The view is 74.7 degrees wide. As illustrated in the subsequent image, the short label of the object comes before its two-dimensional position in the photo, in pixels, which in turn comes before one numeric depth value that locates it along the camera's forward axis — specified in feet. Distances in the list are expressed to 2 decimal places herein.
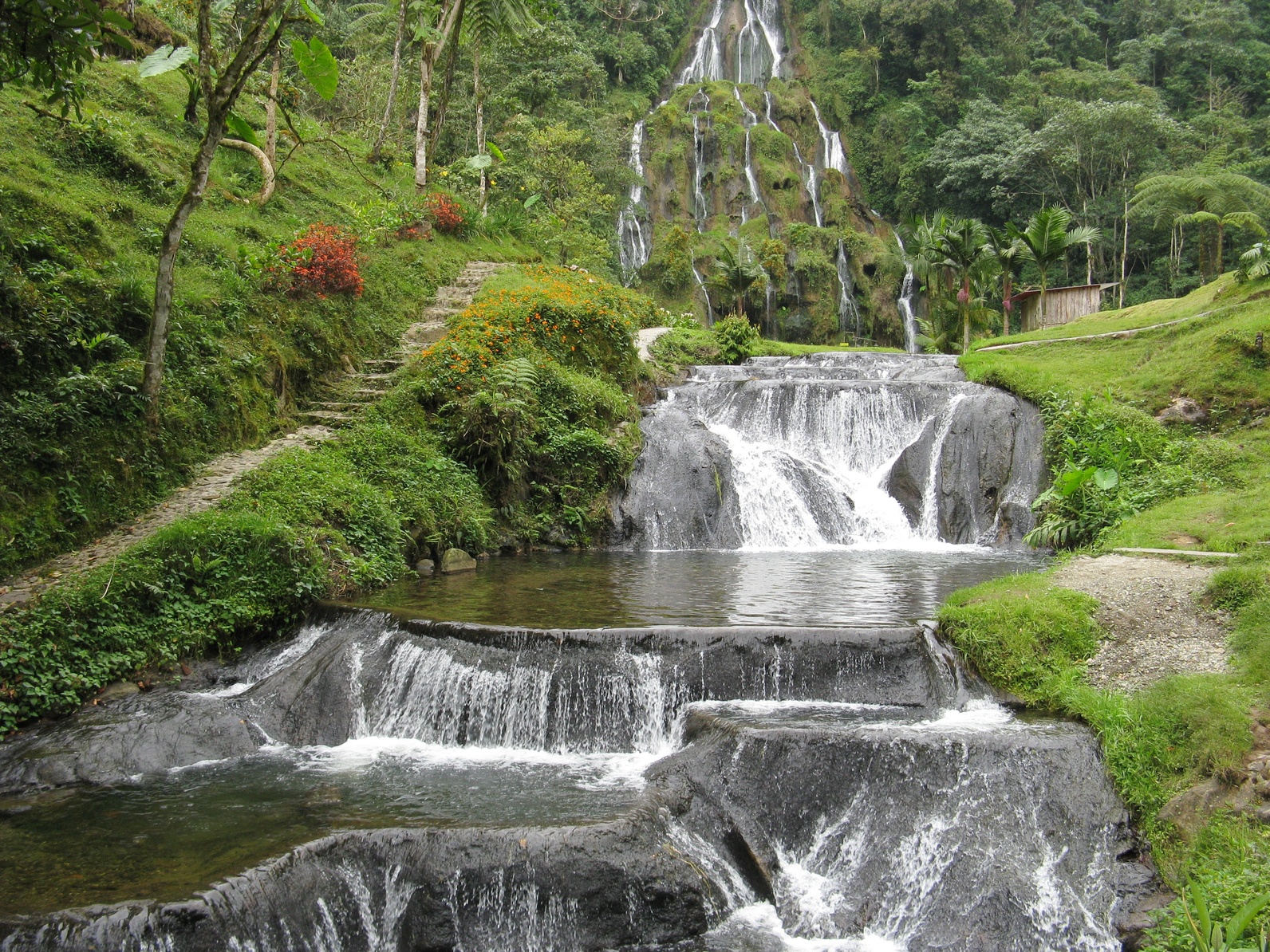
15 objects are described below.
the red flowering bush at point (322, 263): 45.70
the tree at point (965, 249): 82.28
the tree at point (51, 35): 19.45
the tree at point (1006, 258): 81.71
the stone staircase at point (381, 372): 43.01
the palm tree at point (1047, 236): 76.48
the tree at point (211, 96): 28.43
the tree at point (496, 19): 59.62
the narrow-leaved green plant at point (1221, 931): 10.94
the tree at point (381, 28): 67.92
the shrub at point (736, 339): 73.36
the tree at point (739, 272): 100.01
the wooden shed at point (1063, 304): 82.79
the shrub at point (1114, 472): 36.52
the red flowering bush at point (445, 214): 70.69
